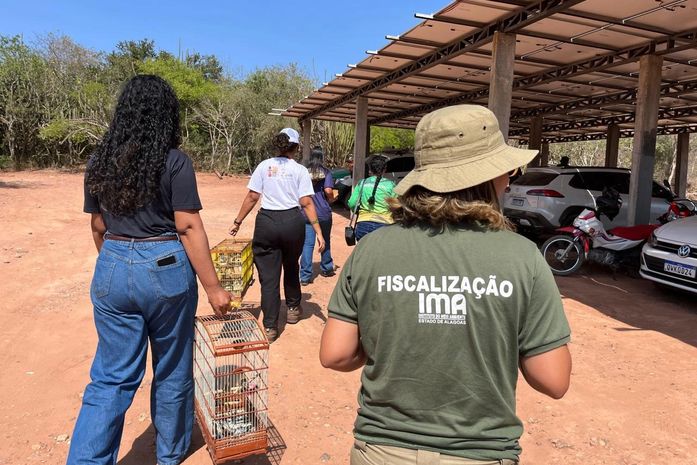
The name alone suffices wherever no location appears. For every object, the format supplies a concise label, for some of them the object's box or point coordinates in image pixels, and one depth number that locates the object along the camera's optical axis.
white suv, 9.77
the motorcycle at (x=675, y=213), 8.21
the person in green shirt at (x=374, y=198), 5.19
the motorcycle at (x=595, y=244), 7.68
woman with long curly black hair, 2.43
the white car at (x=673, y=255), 6.25
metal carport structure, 7.66
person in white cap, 4.61
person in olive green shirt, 1.28
